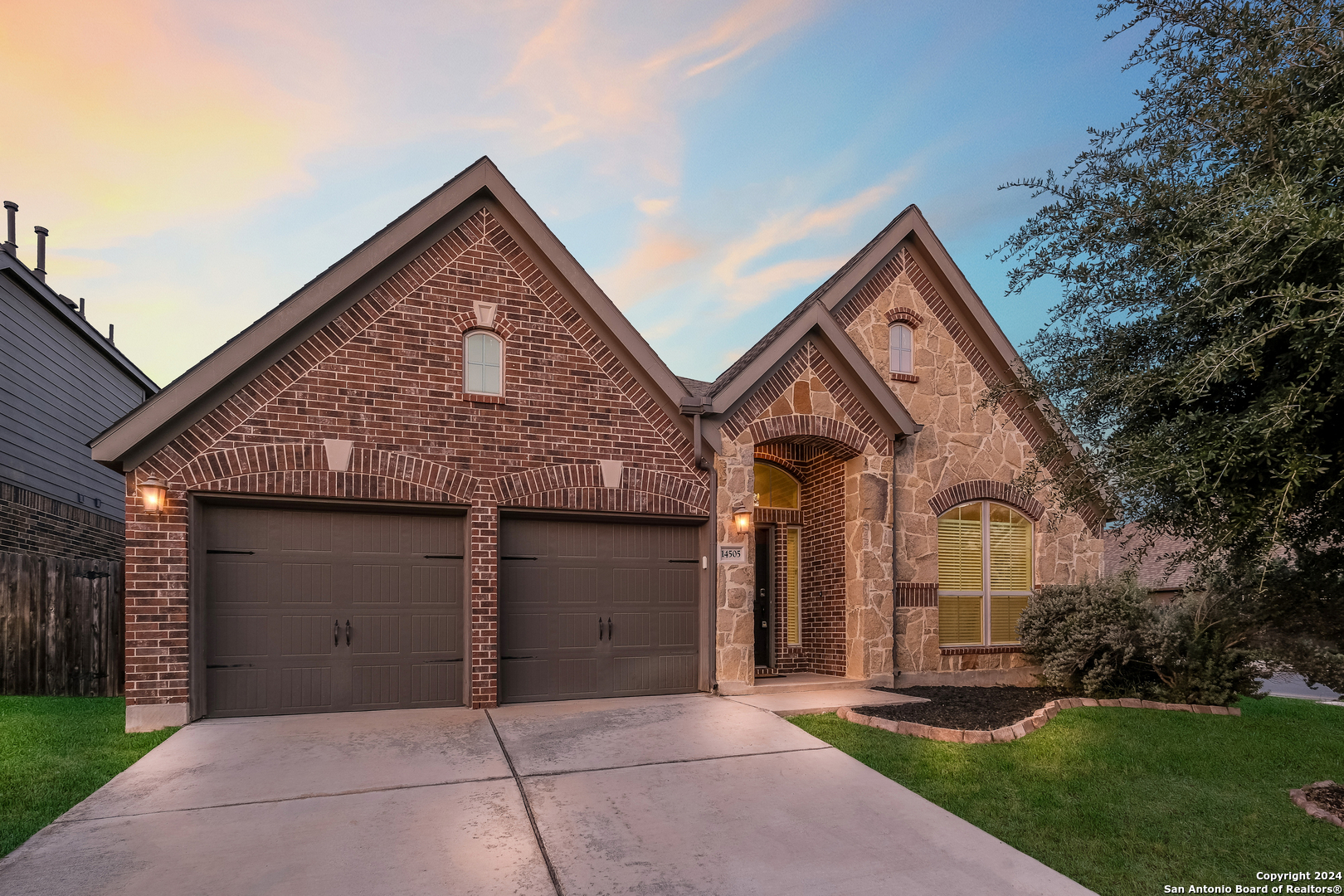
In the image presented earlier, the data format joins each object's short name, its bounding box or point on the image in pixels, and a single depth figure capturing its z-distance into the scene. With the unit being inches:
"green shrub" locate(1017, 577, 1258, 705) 390.0
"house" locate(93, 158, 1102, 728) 347.9
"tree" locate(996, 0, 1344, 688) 179.0
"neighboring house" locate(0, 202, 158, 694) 418.3
